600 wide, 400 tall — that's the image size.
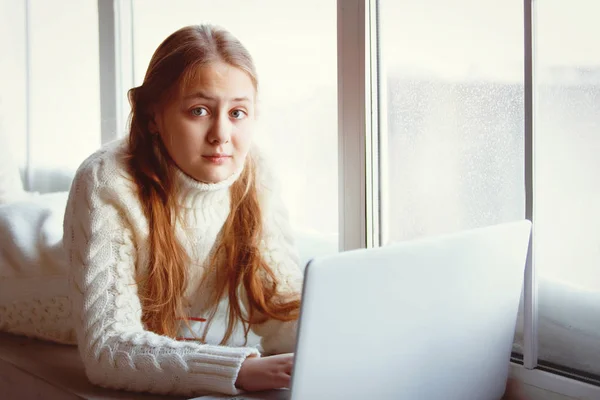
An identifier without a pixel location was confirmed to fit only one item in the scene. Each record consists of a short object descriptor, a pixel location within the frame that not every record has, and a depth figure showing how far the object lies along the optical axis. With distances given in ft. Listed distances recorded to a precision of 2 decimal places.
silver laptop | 2.63
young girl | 3.47
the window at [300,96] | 5.16
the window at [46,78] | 7.32
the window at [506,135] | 3.55
